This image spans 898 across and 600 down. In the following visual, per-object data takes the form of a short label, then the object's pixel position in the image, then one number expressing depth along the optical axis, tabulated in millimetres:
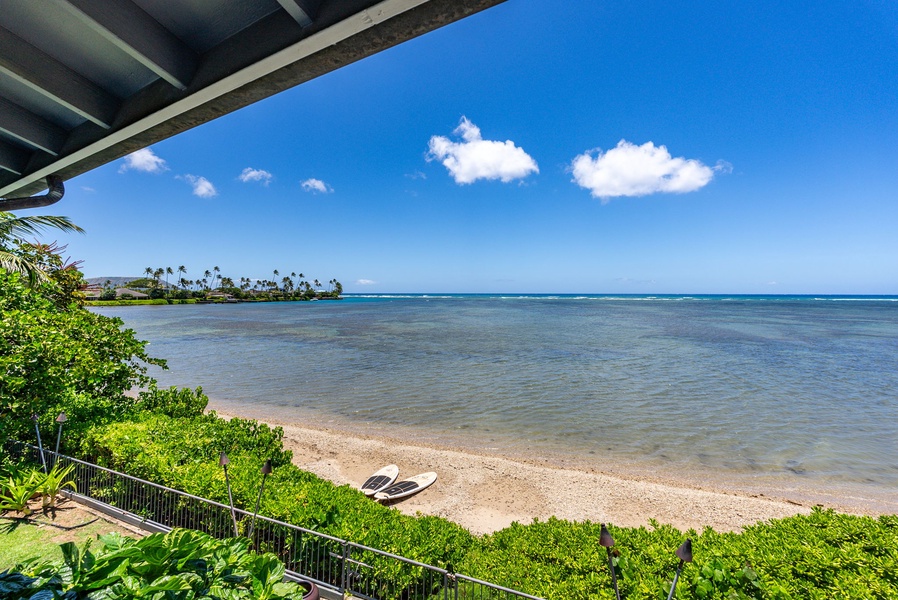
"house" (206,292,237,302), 132125
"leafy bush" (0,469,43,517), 5719
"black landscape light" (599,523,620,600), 2735
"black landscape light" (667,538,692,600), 2566
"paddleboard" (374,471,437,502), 9139
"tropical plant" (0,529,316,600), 2494
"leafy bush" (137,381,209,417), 9742
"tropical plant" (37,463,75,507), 5996
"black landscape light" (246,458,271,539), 3928
